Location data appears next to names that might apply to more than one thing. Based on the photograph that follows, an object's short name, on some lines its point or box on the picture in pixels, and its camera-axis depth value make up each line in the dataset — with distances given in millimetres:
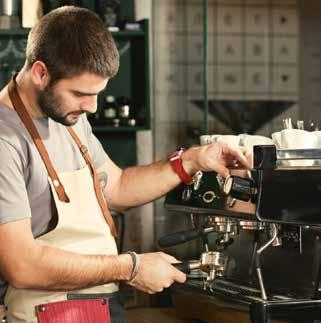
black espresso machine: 2846
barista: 2843
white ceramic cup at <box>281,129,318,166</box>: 3072
